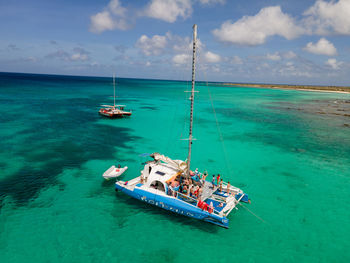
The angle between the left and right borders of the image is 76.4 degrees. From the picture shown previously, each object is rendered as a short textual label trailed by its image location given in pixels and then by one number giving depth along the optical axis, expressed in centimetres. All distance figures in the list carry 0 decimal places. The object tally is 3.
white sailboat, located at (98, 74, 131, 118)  5054
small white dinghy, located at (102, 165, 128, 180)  2152
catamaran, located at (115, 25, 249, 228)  1561
